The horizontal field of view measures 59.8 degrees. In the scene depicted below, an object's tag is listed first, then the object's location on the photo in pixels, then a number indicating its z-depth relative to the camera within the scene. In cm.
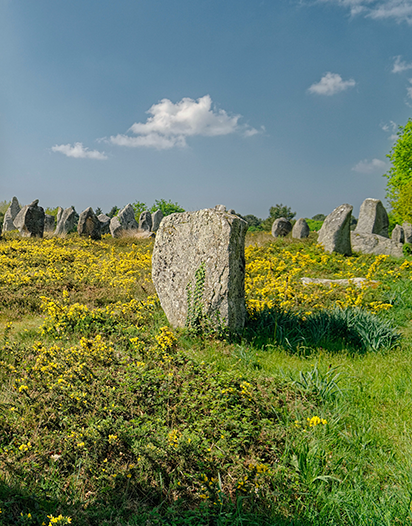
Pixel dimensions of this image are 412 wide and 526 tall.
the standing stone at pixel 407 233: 2386
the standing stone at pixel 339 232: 1464
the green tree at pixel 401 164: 3216
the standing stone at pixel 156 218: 2870
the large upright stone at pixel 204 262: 609
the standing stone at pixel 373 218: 1924
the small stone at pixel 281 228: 2589
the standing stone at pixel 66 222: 2344
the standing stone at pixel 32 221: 2058
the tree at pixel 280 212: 5531
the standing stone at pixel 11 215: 3120
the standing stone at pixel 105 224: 2553
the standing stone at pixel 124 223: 2488
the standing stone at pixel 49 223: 2923
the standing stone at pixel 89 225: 2225
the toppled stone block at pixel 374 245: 1583
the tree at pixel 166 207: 5044
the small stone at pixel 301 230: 2342
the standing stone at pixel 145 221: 2920
